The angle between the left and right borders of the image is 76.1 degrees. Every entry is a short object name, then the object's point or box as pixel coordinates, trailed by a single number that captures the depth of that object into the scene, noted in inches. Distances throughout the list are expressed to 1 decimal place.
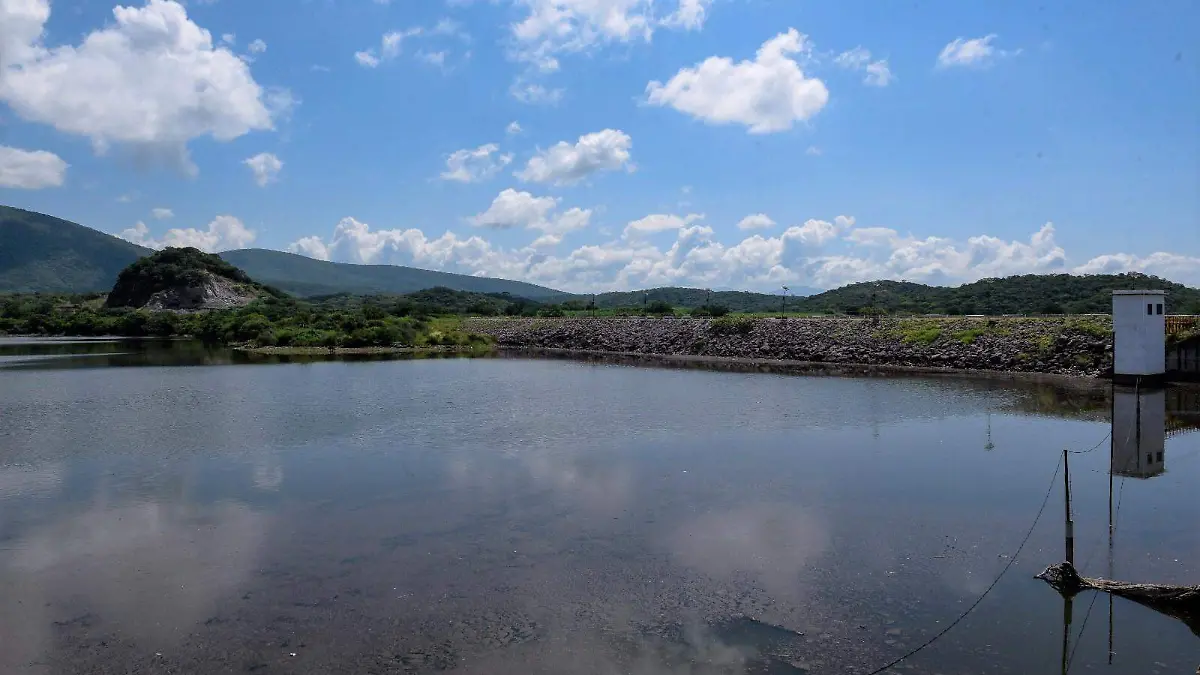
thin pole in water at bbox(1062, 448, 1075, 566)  419.3
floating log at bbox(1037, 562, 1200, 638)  371.7
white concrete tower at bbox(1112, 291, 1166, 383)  1189.1
